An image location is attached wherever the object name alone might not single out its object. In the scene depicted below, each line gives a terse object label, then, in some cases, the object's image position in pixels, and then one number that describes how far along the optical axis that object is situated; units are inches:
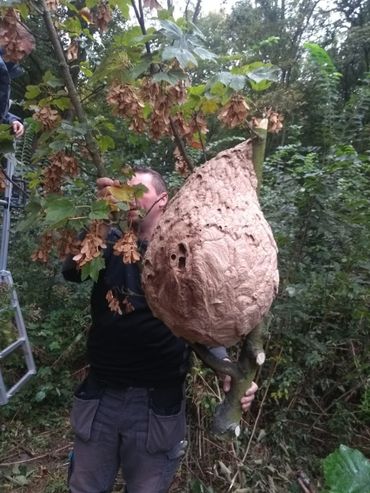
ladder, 111.2
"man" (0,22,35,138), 44.9
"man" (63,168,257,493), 65.6
